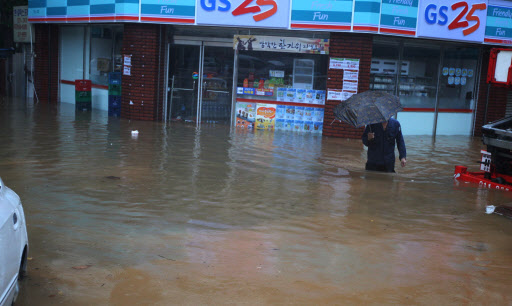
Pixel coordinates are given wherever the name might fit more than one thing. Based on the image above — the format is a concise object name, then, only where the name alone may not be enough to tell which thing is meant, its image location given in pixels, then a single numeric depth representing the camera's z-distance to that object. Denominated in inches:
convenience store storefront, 609.9
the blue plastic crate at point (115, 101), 719.7
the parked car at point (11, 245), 148.5
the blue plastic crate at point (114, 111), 721.6
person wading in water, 372.5
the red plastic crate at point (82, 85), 774.5
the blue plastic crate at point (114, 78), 717.9
